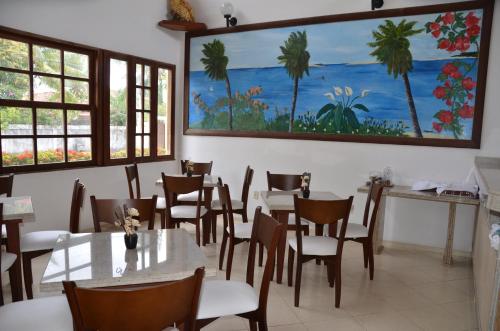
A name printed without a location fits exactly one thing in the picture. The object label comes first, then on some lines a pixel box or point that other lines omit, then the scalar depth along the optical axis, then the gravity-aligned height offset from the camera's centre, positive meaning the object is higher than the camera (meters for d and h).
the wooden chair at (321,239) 2.77 -0.89
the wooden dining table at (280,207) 3.16 -0.67
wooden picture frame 4.02 +0.51
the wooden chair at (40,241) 2.80 -0.93
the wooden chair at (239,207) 4.25 -0.94
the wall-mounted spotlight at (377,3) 4.34 +1.36
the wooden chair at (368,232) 3.32 -0.91
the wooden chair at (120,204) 2.48 -0.57
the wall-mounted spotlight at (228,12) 5.20 +1.45
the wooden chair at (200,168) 5.08 -0.62
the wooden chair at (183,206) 3.65 -0.85
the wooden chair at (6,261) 2.34 -0.91
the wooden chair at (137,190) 4.09 -0.79
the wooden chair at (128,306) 1.20 -0.59
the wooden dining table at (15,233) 2.44 -0.76
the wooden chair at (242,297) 1.86 -0.88
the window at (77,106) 3.85 +0.12
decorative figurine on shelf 5.30 +1.47
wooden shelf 5.30 +1.29
